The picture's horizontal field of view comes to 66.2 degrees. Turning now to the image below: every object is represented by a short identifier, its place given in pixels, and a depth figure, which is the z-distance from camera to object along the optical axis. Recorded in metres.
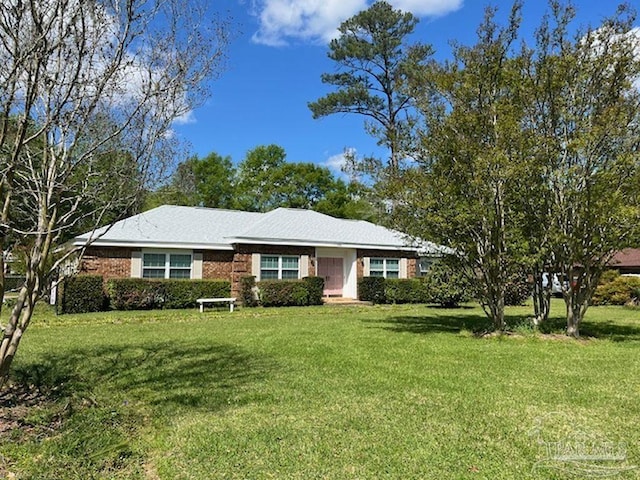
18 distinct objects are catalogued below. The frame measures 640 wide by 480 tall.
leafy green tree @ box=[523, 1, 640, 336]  10.43
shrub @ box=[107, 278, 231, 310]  17.42
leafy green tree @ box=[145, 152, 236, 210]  45.28
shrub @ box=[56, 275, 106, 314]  16.23
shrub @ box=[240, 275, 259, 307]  19.52
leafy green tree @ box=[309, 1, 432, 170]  30.69
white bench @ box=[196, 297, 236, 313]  17.06
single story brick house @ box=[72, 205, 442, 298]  18.77
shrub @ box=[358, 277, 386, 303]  22.31
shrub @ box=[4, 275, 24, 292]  21.93
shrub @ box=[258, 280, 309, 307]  19.44
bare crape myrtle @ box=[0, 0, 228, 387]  4.67
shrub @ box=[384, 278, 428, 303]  22.39
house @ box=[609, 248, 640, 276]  29.61
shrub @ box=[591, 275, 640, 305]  23.28
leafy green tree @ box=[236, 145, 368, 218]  44.19
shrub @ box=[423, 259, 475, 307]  19.24
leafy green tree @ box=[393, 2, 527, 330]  10.68
